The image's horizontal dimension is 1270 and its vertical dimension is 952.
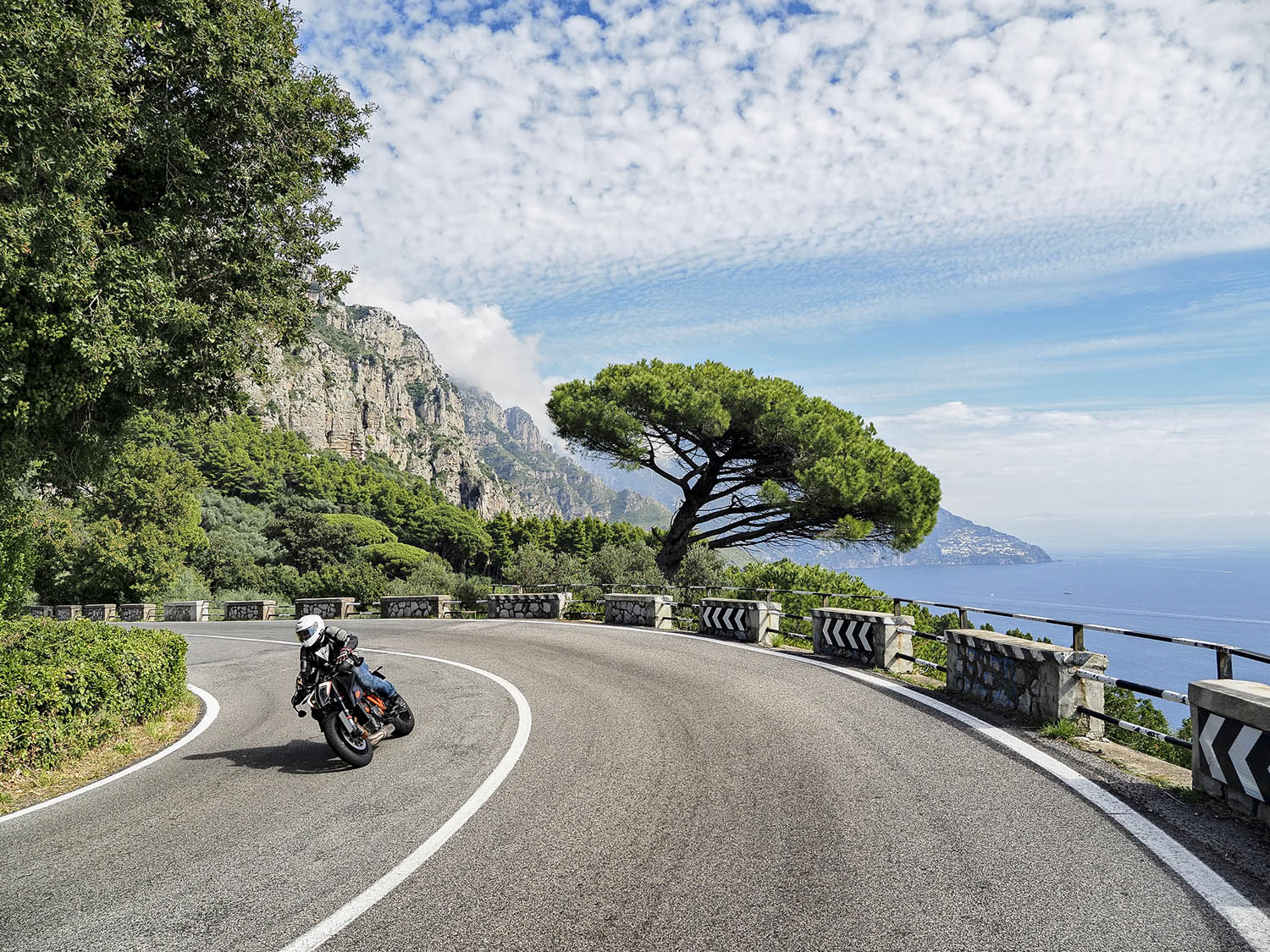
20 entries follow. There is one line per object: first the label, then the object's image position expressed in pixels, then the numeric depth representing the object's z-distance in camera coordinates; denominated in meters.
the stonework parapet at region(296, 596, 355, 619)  29.56
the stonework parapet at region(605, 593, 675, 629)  21.00
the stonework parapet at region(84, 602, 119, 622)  35.09
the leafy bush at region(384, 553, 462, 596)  41.31
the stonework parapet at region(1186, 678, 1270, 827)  4.94
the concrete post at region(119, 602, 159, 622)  35.56
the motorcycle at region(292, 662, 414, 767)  7.01
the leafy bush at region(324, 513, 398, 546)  89.88
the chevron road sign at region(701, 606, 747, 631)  16.97
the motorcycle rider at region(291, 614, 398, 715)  7.27
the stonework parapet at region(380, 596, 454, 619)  28.84
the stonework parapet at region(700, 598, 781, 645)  16.30
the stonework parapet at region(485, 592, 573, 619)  25.14
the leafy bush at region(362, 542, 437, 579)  87.56
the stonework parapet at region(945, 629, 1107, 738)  7.57
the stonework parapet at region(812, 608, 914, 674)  11.95
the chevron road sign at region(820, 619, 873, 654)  12.50
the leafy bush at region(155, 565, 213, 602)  44.16
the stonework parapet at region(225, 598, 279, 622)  33.56
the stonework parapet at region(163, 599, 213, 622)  34.31
